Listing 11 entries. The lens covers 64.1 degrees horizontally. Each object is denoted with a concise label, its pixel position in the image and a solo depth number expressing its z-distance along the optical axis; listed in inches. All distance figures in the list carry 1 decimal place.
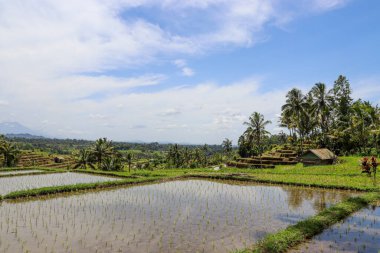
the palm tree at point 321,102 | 1649.9
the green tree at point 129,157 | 1576.0
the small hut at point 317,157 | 1270.9
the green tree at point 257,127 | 1445.6
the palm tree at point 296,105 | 1638.8
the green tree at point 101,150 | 1526.6
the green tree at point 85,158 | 1561.3
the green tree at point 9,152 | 1644.7
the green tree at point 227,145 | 2979.8
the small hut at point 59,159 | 2380.0
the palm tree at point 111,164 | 1486.2
